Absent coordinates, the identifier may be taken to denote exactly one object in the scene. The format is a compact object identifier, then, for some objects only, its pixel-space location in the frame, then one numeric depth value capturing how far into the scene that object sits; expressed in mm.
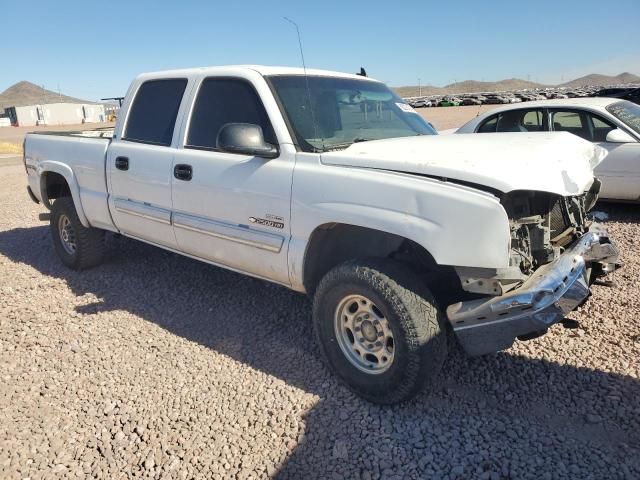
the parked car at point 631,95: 15498
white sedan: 6609
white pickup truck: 2660
